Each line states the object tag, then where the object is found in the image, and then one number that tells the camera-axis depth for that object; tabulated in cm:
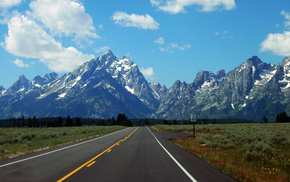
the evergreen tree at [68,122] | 15131
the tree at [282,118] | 14254
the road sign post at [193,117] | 3000
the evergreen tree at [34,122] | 15750
